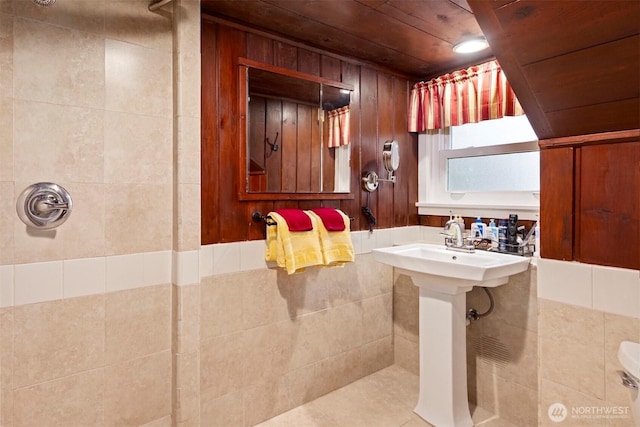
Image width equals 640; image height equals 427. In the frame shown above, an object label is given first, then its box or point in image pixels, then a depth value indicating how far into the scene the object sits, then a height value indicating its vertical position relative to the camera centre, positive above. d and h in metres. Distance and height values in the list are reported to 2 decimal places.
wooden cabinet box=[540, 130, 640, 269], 1.06 +0.02
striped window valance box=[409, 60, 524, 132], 2.14 +0.69
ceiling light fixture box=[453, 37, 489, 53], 2.02 +0.92
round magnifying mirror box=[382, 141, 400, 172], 2.46 +0.35
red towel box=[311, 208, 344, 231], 2.03 -0.06
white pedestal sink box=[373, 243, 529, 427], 1.83 -0.66
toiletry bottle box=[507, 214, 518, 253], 2.02 -0.16
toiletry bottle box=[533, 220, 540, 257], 1.96 -0.18
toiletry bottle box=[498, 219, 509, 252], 2.04 -0.16
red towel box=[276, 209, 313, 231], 1.89 -0.06
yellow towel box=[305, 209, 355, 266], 2.00 -0.21
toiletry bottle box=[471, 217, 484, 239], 2.19 -0.14
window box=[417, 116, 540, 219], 2.18 +0.25
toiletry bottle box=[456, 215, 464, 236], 2.22 -0.09
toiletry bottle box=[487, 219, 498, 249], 2.10 -0.16
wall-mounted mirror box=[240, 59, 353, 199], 1.93 +0.43
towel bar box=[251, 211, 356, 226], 1.92 -0.06
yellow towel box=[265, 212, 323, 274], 1.85 -0.21
